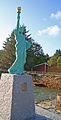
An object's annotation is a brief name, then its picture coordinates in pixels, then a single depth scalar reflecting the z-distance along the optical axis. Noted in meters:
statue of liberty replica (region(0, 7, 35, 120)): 2.26
